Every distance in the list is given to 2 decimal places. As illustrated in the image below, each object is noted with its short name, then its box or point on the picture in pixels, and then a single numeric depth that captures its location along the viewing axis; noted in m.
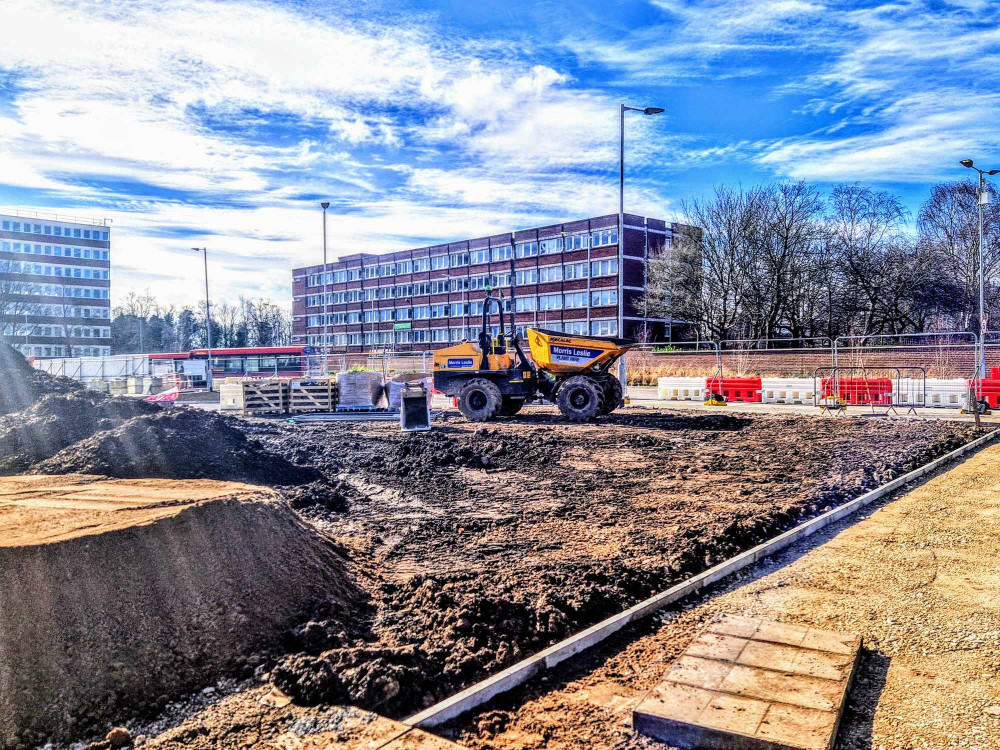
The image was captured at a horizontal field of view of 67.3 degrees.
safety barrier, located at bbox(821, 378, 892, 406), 22.20
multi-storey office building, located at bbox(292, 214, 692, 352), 58.91
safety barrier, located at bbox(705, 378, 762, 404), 25.12
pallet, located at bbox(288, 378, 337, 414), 23.23
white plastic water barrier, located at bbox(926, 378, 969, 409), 21.50
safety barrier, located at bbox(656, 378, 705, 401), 26.97
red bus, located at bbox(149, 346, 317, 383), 61.06
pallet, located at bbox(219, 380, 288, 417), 23.44
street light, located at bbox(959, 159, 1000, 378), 24.36
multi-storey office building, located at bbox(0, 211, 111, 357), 71.88
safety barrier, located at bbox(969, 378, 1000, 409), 21.50
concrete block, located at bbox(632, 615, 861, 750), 3.53
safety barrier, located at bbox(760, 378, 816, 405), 23.95
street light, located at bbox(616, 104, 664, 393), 24.84
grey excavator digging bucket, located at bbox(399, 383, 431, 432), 16.91
